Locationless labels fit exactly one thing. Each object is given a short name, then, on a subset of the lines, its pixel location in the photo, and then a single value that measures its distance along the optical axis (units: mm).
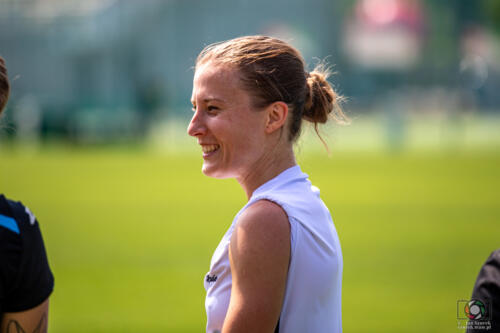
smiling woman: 4215
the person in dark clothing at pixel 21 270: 4508
